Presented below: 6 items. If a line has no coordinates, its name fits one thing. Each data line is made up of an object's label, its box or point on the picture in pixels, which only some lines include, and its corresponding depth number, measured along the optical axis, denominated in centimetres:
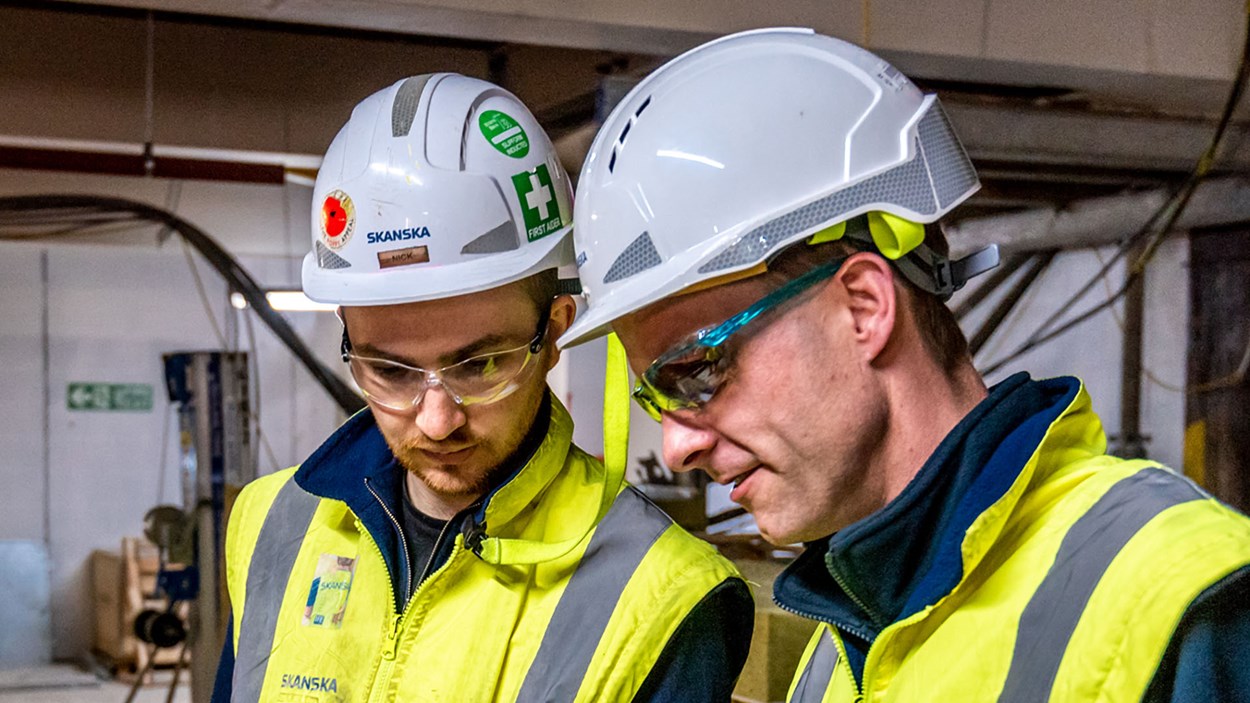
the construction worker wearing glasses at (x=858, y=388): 104
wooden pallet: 755
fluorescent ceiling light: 497
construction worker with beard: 163
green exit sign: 802
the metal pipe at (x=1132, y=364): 691
